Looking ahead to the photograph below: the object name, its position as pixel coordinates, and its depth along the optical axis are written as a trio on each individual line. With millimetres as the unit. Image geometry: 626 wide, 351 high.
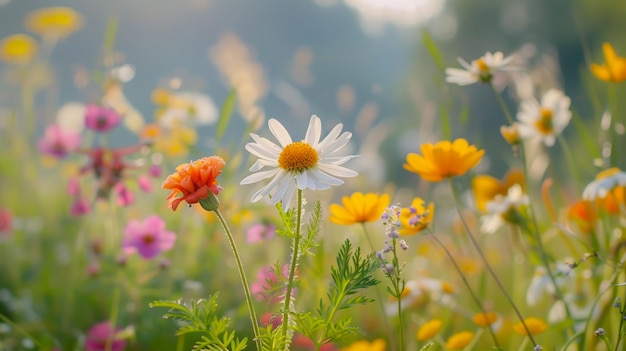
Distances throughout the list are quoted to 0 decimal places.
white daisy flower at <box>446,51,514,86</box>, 1090
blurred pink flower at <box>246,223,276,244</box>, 1616
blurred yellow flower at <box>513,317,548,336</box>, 1047
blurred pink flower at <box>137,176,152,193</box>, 1586
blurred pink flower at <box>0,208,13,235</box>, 2047
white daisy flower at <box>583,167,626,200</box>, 921
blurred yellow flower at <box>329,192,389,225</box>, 898
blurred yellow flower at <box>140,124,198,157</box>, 2010
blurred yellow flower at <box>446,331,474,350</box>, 1058
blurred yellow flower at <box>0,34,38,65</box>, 2590
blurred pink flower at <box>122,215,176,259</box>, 1449
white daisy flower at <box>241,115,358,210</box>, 725
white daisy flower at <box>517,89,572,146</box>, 1350
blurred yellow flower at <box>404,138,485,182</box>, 918
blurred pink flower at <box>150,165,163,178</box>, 1661
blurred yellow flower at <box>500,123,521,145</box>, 1119
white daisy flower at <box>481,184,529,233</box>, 1091
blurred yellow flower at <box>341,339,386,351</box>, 1027
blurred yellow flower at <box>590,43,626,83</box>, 1216
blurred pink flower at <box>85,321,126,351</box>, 1472
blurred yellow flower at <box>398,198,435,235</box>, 849
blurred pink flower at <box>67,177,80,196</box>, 1854
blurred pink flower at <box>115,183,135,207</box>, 1542
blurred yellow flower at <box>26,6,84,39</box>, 2676
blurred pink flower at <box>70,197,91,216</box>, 1745
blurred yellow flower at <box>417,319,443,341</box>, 1082
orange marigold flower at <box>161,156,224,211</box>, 717
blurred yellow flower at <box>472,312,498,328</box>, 1096
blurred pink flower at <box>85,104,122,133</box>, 1639
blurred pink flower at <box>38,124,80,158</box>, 1918
